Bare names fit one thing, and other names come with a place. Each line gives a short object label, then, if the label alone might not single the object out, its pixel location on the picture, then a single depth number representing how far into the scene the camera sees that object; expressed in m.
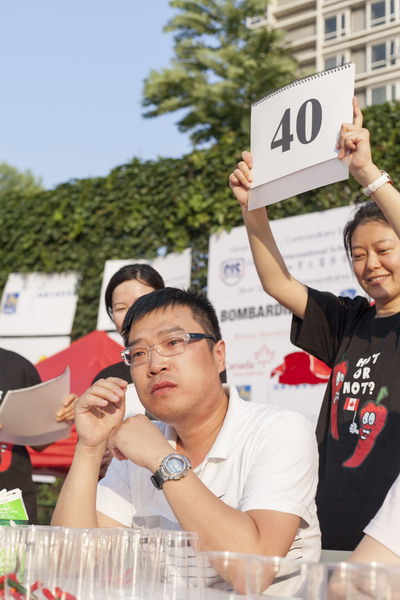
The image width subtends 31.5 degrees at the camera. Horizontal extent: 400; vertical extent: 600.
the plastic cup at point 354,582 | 0.74
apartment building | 40.19
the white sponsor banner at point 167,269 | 6.26
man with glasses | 1.33
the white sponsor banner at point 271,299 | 5.17
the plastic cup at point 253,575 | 0.81
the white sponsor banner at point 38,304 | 6.84
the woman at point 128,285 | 2.77
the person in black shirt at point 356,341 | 1.82
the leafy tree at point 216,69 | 18.19
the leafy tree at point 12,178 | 32.47
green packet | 1.36
